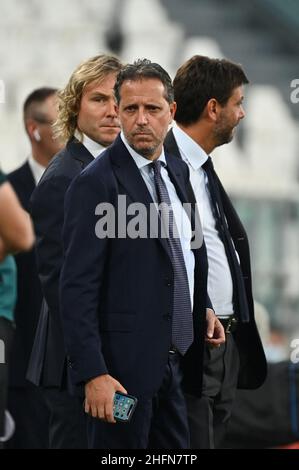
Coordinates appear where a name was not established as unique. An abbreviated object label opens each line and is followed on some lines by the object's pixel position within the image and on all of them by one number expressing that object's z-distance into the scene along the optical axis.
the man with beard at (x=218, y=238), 7.90
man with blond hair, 7.66
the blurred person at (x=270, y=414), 12.28
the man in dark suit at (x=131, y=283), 6.62
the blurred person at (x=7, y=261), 5.62
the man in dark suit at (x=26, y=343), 9.75
